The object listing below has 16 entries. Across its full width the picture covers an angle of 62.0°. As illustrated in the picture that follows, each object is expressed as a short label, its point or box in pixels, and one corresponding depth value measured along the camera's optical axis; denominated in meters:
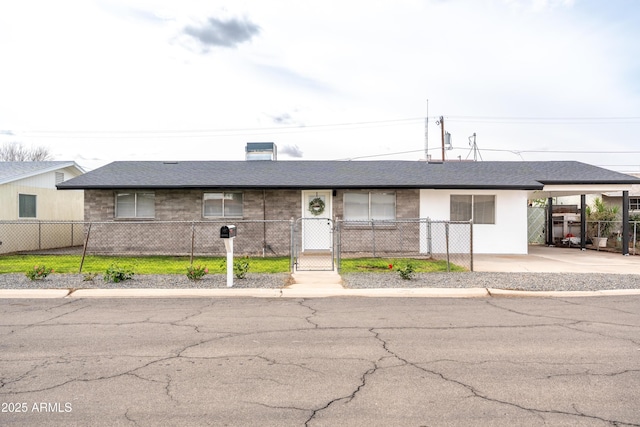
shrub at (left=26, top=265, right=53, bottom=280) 12.02
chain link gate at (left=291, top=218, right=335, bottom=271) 19.31
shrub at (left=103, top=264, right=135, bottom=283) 12.06
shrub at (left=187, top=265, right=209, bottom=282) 12.16
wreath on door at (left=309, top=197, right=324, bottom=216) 19.55
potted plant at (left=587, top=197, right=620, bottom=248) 25.91
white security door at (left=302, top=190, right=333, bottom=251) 19.50
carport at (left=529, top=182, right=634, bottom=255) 19.77
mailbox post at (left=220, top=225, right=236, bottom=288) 11.43
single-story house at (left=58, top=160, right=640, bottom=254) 18.92
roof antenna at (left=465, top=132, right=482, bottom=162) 42.78
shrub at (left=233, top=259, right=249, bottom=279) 12.42
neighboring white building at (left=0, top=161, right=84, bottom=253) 20.44
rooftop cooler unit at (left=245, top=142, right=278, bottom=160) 25.12
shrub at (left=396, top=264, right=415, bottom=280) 12.33
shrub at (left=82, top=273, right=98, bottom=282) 12.16
